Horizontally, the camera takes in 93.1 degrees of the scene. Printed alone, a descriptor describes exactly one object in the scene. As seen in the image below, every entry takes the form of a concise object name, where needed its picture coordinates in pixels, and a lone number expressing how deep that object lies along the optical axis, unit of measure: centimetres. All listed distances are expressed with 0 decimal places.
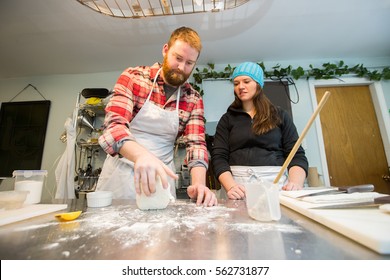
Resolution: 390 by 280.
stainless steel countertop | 26
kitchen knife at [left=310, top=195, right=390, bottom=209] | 41
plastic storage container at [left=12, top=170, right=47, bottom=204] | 60
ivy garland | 212
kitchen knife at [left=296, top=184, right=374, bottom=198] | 55
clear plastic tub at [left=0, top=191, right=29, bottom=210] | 50
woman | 92
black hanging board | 224
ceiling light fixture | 119
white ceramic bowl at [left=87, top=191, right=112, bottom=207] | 56
